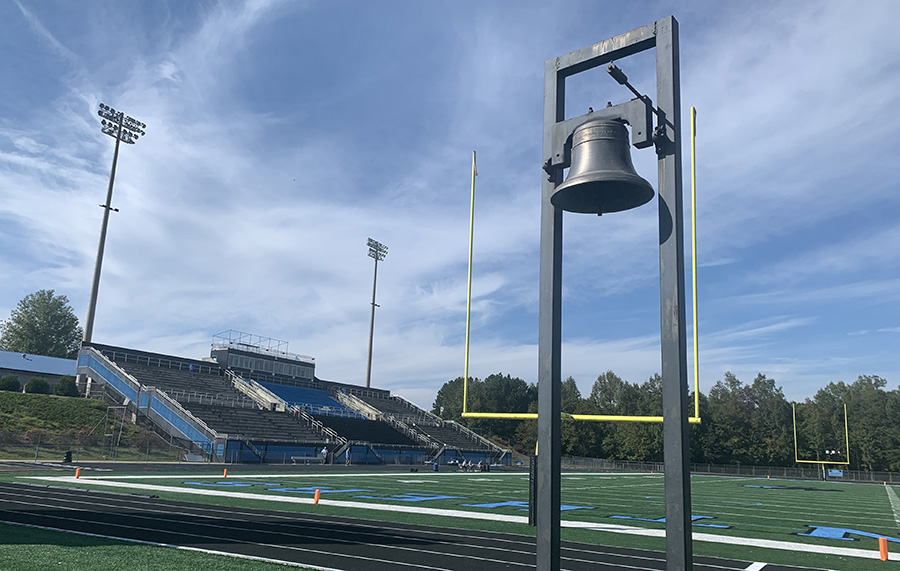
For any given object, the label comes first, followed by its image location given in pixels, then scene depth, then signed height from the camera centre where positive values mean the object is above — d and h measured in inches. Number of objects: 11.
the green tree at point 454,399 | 3489.2 +134.3
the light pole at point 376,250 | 2997.0 +756.7
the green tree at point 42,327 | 2869.1 +330.0
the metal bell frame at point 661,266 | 166.7 +44.1
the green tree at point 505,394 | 3499.0 +163.4
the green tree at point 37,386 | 1627.7 +41.6
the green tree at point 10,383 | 1608.0 +45.6
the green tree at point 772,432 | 2549.2 +22.9
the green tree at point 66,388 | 1669.5 +42.5
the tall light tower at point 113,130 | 2032.5 +887.7
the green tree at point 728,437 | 2508.6 -5.3
